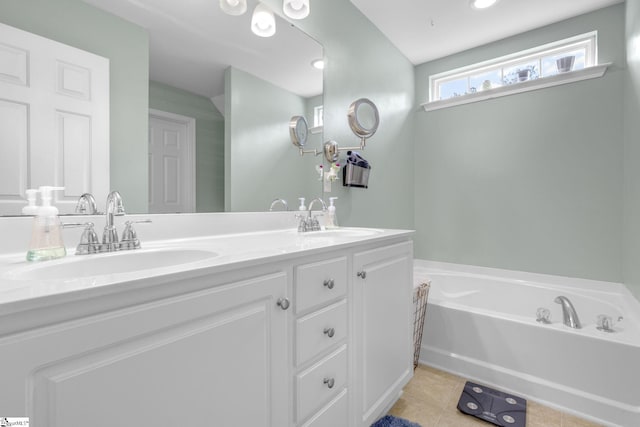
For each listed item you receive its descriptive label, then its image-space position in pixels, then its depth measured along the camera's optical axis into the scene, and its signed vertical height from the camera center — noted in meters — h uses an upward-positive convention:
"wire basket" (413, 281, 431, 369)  1.91 -0.65
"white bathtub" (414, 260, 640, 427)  1.44 -0.75
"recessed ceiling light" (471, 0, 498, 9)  2.08 +1.45
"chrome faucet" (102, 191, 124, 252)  0.91 -0.04
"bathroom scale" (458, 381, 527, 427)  1.47 -1.01
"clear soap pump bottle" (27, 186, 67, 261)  0.76 -0.06
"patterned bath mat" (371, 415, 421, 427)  1.41 -1.00
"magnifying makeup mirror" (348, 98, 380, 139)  2.08 +0.67
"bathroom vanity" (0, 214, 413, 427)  0.46 -0.26
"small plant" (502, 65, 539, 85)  2.46 +1.13
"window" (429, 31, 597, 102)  2.29 +1.22
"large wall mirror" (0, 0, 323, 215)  1.03 +0.53
